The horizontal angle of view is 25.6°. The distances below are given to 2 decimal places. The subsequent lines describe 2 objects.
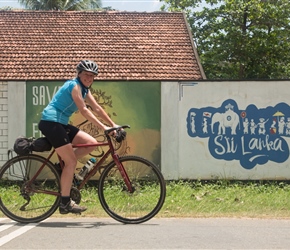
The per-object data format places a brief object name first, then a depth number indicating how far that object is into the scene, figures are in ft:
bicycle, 22.04
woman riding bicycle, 21.59
